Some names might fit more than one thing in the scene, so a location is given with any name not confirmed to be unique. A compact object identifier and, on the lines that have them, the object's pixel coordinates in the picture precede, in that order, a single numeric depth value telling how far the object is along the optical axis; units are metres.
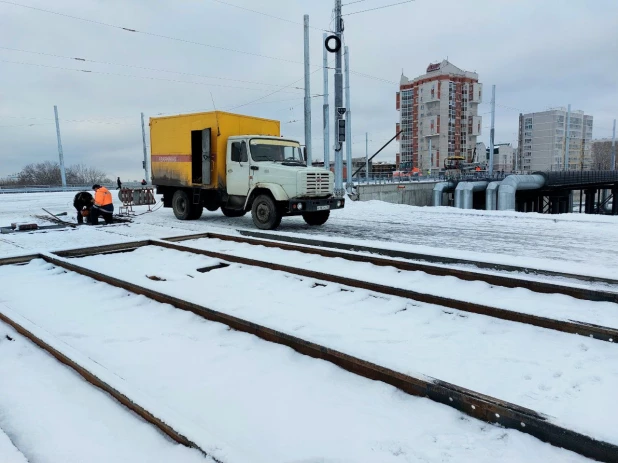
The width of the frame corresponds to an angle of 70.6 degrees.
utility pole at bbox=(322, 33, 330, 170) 22.98
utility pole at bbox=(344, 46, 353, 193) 23.33
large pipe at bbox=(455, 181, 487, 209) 32.66
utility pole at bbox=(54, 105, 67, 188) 42.85
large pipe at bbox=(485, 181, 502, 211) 32.44
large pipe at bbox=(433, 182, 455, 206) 34.38
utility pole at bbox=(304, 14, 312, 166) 20.73
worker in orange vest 13.56
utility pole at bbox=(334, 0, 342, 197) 18.41
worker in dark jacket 13.86
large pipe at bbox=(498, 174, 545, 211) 30.72
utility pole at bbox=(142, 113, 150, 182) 43.67
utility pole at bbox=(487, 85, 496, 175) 40.99
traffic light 19.27
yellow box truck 11.65
